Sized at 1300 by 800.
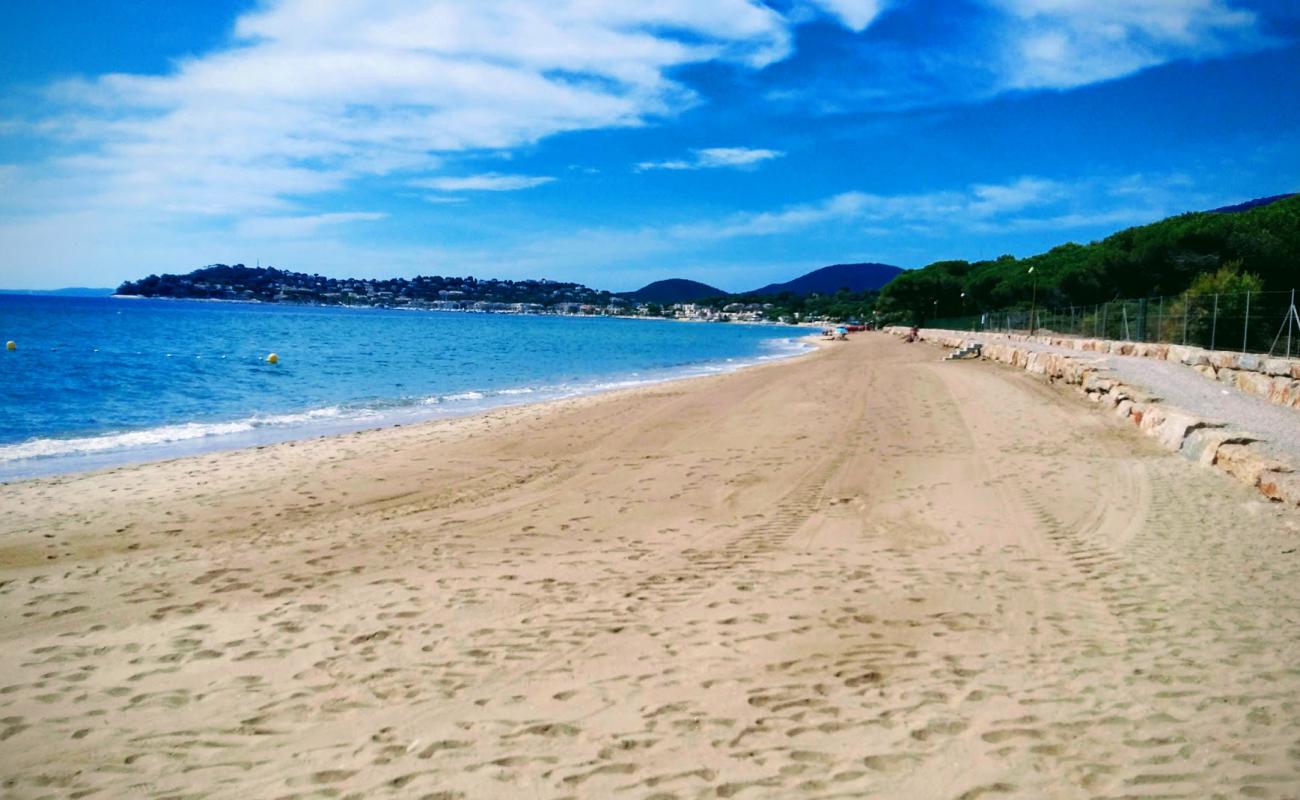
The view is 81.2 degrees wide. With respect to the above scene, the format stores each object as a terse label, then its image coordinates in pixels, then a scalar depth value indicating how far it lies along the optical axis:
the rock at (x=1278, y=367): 14.41
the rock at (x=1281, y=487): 7.57
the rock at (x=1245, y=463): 8.25
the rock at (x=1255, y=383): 13.66
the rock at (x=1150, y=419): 11.81
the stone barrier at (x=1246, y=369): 12.98
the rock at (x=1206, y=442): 9.58
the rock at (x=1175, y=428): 10.59
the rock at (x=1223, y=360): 16.30
